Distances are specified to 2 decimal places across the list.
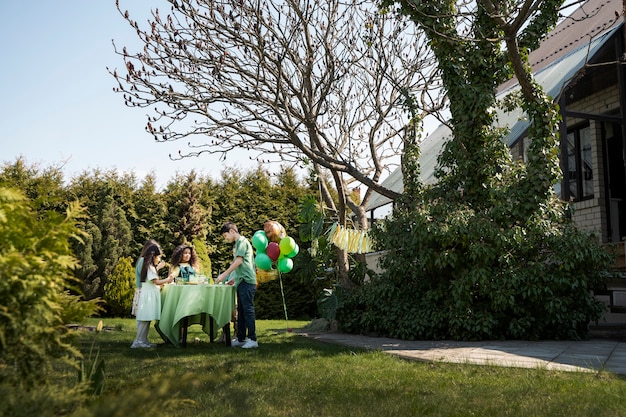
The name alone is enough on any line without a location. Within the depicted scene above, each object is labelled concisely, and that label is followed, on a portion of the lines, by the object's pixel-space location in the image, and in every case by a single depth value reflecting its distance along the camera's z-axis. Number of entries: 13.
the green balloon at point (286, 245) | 10.77
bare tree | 10.42
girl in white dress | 8.39
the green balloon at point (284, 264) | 11.01
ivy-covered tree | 8.77
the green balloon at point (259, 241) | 10.55
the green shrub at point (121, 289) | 14.52
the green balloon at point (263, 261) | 10.66
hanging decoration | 11.38
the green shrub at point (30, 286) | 2.47
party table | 8.42
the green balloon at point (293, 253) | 10.92
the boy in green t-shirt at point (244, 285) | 8.45
